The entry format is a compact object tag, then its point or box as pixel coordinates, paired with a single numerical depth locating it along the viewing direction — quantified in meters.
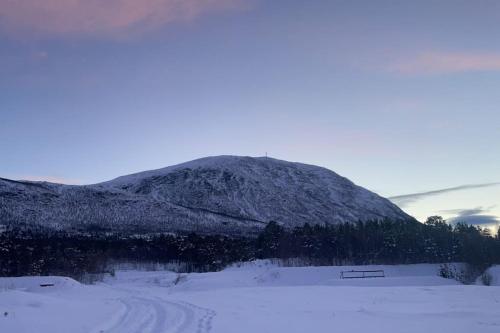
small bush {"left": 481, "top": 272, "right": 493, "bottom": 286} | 59.75
